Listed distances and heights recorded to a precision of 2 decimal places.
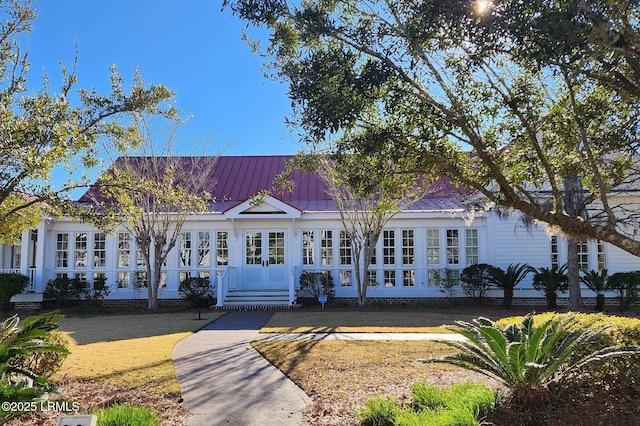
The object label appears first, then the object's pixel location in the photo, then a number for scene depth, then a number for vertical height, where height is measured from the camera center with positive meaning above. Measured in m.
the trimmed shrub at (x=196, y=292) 16.91 -1.05
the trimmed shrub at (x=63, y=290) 17.03 -0.95
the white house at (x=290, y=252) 17.33 +0.40
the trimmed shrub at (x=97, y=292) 17.52 -1.07
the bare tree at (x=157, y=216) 16.00 +1.59
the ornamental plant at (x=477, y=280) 16.52 -0.63
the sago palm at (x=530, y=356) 4.70 -0.97
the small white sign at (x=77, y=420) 3.36 -1.11
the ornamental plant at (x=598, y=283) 15.59 -0.72
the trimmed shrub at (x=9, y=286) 16.20 -0.76
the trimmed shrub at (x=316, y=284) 17.00 -0.77
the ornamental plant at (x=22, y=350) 4.18 -0.94
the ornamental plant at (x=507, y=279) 16.22 -0.59
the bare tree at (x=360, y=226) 16.06 +1.24
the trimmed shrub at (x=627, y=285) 15.52 -0.77
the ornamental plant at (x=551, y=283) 16.25 -0.73
